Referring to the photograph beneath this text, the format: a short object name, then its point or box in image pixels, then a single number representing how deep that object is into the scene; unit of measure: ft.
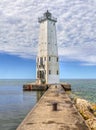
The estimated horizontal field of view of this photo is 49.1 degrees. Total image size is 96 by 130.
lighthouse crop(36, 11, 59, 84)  74.18
